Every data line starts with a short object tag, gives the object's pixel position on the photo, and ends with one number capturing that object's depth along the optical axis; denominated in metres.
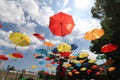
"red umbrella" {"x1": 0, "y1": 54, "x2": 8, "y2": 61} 5.72
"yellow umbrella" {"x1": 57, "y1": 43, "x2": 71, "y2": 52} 5.35
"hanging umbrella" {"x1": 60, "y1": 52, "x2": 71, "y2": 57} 5.79
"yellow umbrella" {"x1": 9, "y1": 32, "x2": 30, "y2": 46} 4.75
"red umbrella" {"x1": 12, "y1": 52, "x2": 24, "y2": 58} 5.77
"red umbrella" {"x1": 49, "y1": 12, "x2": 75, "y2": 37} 3.82
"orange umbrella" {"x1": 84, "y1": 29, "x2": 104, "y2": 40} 4.56
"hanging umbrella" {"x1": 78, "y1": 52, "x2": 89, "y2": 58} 6.44
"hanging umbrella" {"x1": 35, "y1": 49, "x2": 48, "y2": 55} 6.32
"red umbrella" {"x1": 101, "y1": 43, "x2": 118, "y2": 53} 5.08
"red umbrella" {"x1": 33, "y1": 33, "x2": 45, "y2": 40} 5.10
